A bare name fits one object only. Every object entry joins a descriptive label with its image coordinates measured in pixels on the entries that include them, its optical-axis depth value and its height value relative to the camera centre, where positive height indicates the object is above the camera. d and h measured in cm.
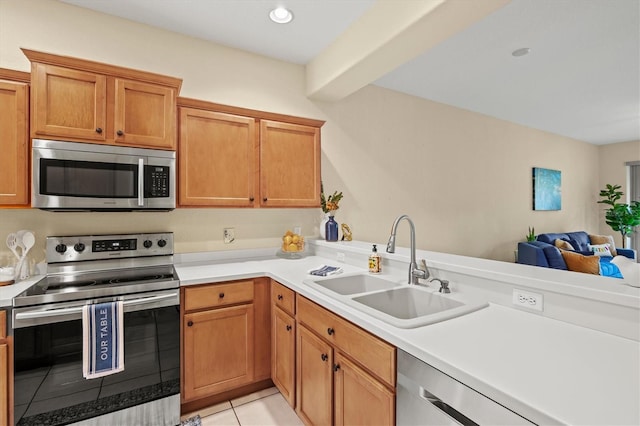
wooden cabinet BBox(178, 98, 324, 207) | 223 +43
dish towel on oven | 161 -68
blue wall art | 513 +42
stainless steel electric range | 153 -70
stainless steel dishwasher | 80 -55
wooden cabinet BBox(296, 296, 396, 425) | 115 -71
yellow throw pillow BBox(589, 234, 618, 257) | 535 -46
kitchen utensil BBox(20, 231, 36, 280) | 189 -24
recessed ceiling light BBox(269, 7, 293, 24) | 219 +143
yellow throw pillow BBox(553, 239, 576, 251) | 459 -46
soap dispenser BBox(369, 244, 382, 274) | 200 -33
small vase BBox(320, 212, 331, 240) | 286 -12
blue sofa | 403 -56
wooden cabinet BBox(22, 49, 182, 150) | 175 +67
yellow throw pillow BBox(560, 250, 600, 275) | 359 -59
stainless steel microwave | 177 +21
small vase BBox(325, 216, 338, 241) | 281 -17
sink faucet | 164 -29
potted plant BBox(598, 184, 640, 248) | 552 +2
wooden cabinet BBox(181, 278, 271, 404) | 194 -83
